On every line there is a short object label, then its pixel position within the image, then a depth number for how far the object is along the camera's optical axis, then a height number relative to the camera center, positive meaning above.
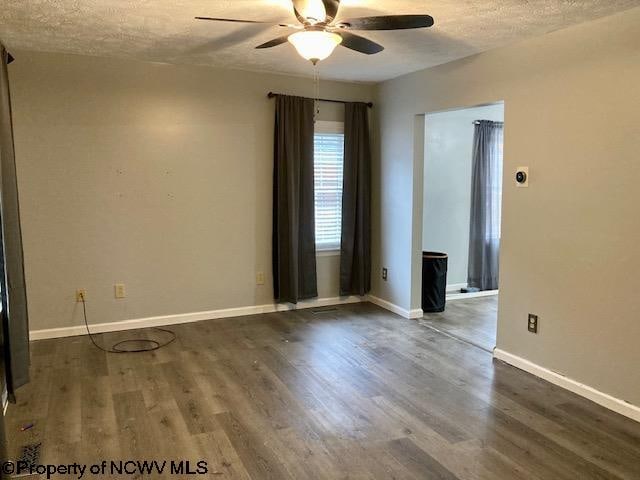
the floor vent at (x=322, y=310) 5.15 -1.25
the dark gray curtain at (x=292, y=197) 4.89 -0.09
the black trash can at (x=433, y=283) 5.15 -0.97
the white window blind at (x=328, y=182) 5.21 +0.05
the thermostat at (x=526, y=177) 3.54 +0.06
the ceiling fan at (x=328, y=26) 2.48 +0.81
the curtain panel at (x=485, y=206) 6.16 -0.24
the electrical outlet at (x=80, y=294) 4.32 -0.88
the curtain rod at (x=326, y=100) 4.84 +0.87
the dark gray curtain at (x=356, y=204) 5.23 -0.17
